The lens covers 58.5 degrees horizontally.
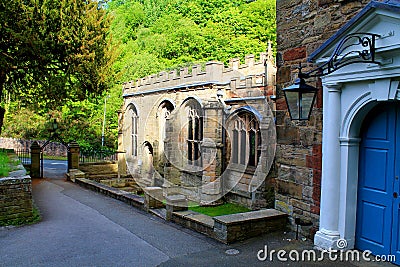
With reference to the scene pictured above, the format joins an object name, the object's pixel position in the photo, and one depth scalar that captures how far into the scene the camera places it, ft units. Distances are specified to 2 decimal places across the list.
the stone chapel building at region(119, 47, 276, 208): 38.63
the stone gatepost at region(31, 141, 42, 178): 55.11
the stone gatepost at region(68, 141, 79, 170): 58.65
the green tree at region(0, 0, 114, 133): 37.17
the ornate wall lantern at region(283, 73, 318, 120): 16.83
